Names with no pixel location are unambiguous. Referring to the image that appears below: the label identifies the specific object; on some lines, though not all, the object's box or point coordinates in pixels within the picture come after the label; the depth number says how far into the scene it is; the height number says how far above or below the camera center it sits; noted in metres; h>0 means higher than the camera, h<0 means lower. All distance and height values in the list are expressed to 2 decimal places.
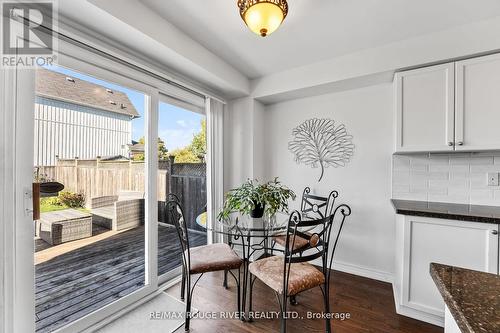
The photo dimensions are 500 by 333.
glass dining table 1.84 -0.54
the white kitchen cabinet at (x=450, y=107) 1.86 +0.53
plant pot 2.04 -0.43
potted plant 1.98 -0.32
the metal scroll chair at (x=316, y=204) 2.72 -0.49
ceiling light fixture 1.46 +1.00
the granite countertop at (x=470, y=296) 0.49 -0.34
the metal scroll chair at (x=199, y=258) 1.79 -0.80
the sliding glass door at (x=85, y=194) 1.58 -0.25
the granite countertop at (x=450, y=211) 1.66 -0.36
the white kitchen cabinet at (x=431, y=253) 1.65 -0.68
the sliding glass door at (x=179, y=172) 2.44 -0.10
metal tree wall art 2.81 +0.28
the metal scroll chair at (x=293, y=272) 1.51 -0.80
